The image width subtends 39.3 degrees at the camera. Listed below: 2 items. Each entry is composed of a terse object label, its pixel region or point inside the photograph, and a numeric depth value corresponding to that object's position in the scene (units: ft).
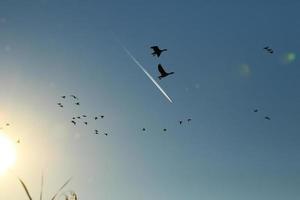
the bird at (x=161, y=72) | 142.41
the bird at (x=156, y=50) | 147.58
